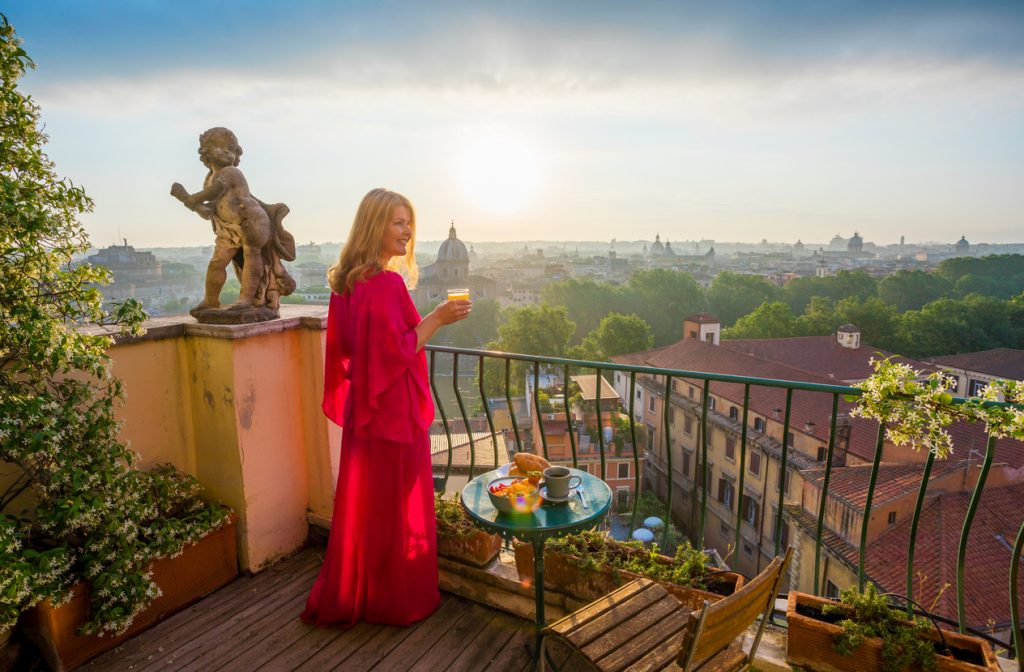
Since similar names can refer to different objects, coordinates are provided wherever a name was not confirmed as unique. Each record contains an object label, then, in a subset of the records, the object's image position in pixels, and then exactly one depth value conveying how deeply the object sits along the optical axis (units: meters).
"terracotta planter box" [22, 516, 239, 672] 2.46
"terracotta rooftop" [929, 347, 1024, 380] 39.69
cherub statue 3.03
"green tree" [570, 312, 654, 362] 47.94
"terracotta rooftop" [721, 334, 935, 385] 36.66
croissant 2.45
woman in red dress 2.42
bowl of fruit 2.18
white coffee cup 2.23
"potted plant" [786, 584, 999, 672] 2.04
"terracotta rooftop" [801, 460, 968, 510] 17.03
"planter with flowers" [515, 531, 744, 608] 2.48
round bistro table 2.07
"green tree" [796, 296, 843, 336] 51.47
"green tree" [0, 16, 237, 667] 2.08
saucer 2.24
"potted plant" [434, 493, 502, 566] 2.97
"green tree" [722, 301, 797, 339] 50.72
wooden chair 1.50
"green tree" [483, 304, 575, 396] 48.56
